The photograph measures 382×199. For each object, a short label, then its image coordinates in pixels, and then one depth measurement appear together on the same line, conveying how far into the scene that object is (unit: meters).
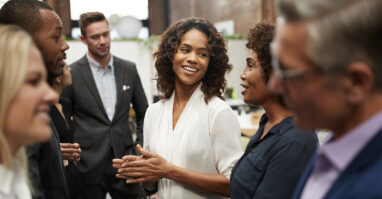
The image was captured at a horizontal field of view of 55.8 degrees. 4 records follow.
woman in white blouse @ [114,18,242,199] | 1.70
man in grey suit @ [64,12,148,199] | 2.81
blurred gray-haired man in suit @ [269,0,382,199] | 0.68
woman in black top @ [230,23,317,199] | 1.20
